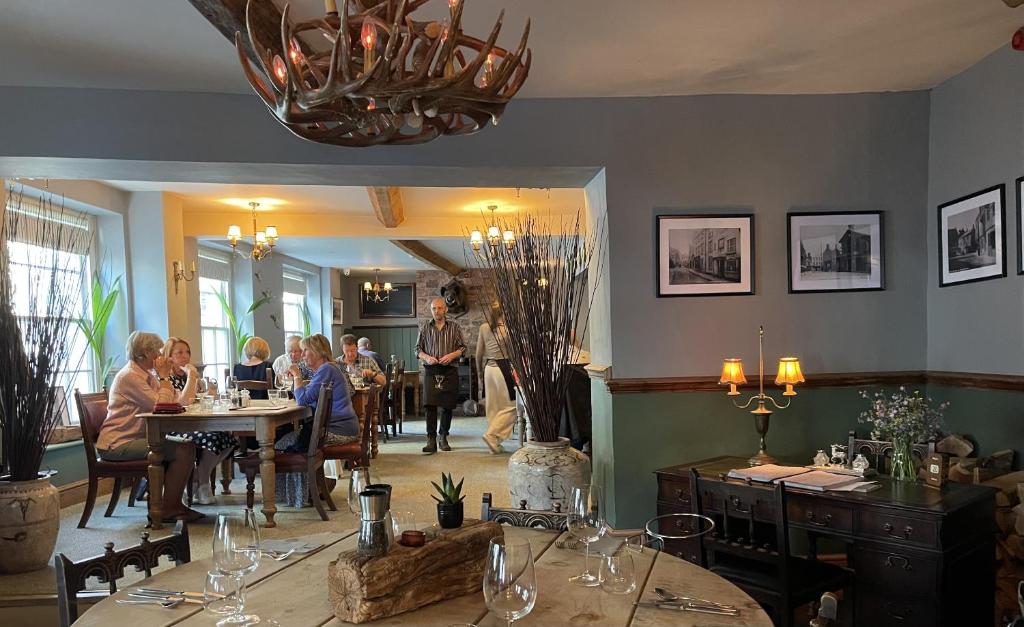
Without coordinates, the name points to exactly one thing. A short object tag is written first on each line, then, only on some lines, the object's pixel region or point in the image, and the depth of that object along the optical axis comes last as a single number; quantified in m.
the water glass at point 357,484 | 1.88
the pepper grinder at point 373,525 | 1.60
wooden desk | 2.58
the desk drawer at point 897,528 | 2.59
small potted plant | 1.78
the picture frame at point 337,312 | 12.36
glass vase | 3.07
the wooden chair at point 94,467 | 4.82
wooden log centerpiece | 1.54
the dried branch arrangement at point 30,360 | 3.82
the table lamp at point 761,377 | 3.52
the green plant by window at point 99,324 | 6.10
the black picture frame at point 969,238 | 3.30
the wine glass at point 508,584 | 1.33
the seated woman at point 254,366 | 6.61
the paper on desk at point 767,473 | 3.09
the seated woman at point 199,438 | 5.18
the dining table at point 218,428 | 4.63
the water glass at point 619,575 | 1.64
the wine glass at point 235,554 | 1.54
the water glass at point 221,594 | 1.52
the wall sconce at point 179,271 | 6.88
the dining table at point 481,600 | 1.53
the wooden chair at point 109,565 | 1.69
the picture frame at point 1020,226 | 3.17
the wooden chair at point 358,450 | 5.26
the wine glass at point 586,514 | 1.82
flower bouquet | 3.04
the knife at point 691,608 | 1.54
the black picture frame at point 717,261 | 3.92
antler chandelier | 1.58
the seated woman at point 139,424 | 4.89
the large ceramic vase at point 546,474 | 3.48
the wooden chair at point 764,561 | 2.41
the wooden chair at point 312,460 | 4.90
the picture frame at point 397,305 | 13.31
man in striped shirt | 7.78
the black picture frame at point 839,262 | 3.93
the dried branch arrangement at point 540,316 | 3.58
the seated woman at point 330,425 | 5.26
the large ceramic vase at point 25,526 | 3.82
